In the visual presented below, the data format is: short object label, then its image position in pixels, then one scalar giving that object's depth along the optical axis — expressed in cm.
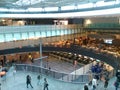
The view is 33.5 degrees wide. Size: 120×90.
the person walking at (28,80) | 1822
